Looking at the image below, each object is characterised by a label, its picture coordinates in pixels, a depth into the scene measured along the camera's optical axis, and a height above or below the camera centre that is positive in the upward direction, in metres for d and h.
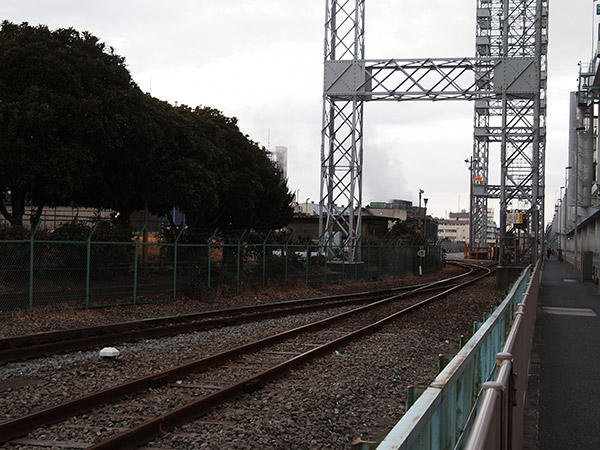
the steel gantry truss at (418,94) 27.88 +6.25
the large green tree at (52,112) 20.03 +3.77
